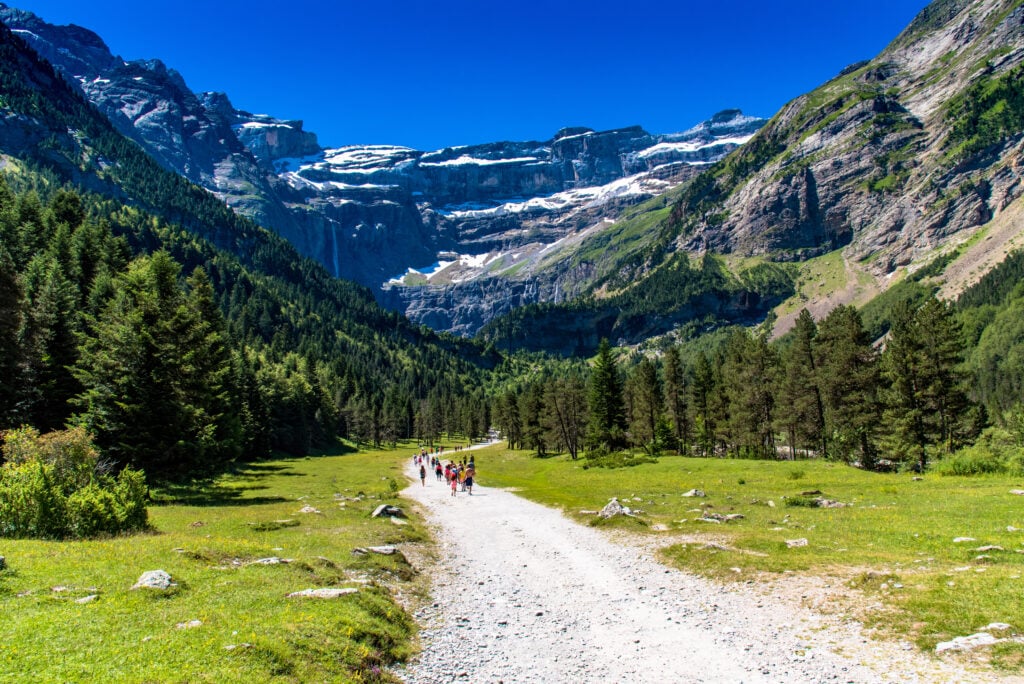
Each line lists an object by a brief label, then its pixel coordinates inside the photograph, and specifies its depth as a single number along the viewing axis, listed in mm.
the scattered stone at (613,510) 25844
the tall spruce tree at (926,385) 43812
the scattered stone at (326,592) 12258
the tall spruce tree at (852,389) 53156
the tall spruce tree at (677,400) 86812
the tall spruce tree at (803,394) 63000
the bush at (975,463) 33469
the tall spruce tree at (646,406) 82750
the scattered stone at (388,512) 28112
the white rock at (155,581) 11227
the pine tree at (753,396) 69125
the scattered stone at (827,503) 26034
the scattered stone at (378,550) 18562
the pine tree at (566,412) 87812
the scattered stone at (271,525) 22639
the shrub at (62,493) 16125
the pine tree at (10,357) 34625
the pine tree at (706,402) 79562
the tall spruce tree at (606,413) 72688
